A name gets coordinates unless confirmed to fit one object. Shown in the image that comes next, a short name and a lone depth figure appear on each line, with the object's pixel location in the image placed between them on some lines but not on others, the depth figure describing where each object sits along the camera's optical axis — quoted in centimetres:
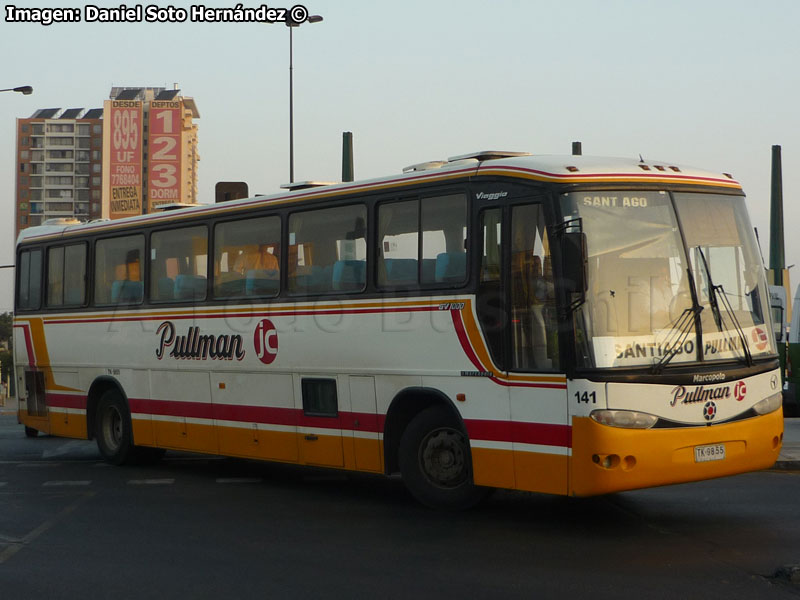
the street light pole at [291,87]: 3316
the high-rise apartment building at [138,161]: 11856
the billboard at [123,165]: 11944
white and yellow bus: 975
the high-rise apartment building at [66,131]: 19975
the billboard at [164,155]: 11838
